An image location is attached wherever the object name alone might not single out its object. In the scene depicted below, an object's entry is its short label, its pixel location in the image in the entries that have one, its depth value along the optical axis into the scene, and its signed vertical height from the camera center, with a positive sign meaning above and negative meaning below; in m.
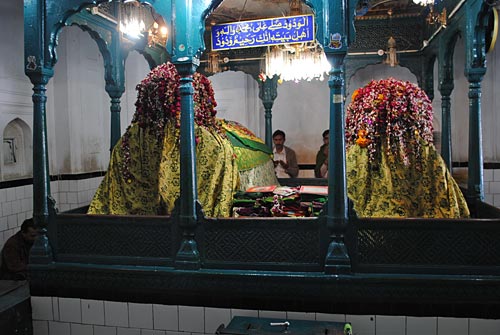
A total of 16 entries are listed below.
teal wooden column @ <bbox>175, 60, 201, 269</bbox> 4.18 -0.19
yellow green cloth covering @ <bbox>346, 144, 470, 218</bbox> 4.65 -0.26
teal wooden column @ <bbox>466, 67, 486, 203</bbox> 4.98 +0.25
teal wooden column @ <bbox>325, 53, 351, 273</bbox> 3.93 -0.16
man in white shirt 9.19 +0.11
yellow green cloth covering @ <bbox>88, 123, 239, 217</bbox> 4.78 -0.09
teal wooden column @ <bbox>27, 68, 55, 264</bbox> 4.50 -0.09
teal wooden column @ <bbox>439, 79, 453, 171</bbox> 6.73 +0.47
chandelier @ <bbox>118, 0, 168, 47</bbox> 5.36 +1.79
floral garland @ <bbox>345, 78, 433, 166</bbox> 4.81 +0.45
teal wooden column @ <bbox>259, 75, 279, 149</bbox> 8.61 +1.31
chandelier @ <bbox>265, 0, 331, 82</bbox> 6.61 +1.53
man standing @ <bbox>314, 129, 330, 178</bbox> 9.14 +0.12
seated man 5.92 -1.11
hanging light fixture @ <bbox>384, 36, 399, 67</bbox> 7.40 +1.81
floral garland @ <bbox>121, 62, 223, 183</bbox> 4.97 +0.68
